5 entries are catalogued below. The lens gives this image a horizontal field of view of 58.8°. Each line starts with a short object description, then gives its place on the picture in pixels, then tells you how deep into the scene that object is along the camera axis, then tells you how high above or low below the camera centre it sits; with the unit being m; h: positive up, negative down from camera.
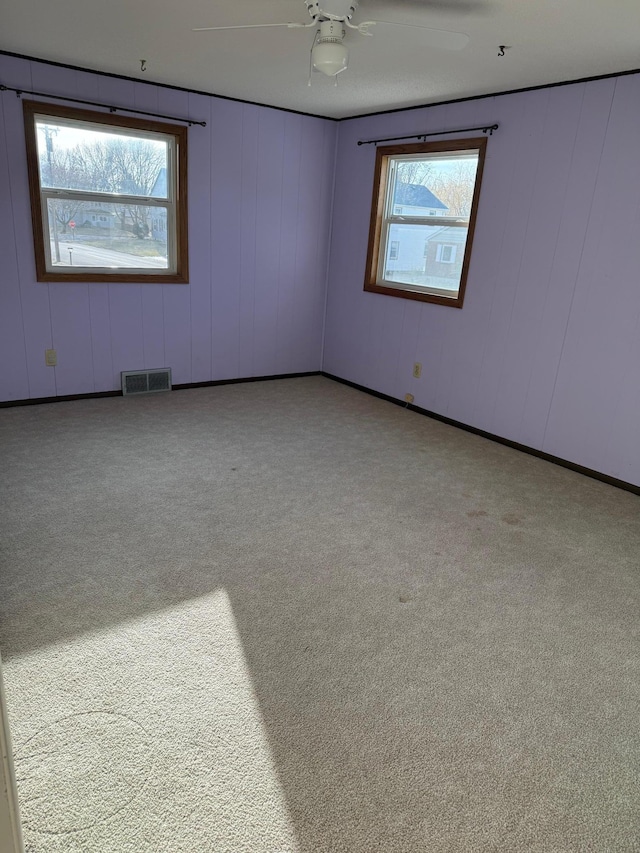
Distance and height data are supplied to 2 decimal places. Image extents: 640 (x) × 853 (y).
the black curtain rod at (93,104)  3.73 +0.79
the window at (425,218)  4.28 +0.21
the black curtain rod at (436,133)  3.92 +0.81
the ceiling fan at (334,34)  2.39 +0.89
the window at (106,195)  4.02 +0.20
